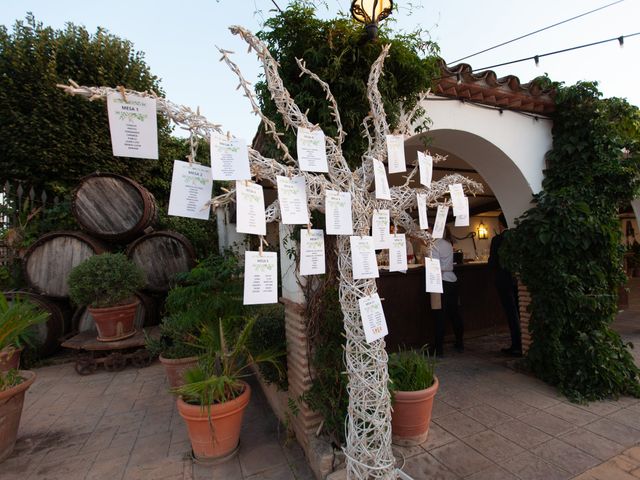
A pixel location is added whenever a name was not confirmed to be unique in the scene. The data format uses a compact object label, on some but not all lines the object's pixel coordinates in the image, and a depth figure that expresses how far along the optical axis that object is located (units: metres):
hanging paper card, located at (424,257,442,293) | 2.16
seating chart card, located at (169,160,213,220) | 1.36
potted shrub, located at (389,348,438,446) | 2.40
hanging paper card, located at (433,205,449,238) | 2.26
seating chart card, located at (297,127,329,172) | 1.63
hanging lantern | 1.97
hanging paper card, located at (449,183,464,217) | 2.22
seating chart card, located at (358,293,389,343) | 1.73
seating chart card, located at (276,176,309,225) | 1.54
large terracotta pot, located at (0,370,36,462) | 2.49
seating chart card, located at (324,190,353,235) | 1.68
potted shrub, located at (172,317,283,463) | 2.29
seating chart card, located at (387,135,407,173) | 1.92
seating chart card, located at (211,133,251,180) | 1.39
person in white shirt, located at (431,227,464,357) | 4.10
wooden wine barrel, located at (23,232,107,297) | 4.60
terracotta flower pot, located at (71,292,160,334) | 4.84
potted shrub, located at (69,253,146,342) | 3.95
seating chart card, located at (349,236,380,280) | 1.74
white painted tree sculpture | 1.70
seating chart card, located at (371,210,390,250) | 1.91
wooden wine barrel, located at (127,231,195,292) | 4.94
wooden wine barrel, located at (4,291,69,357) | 4.50
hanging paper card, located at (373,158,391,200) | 1.83
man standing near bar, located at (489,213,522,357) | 4.07
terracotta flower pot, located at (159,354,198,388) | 3.30
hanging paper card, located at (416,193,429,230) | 2.07
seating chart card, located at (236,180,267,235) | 1.40
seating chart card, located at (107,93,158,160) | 1.25
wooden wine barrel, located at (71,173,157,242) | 4.62
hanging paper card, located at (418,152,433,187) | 2.07
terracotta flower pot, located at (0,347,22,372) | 3.88
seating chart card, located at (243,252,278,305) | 1.44
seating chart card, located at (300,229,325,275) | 1.66
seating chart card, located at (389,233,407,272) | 2.04
